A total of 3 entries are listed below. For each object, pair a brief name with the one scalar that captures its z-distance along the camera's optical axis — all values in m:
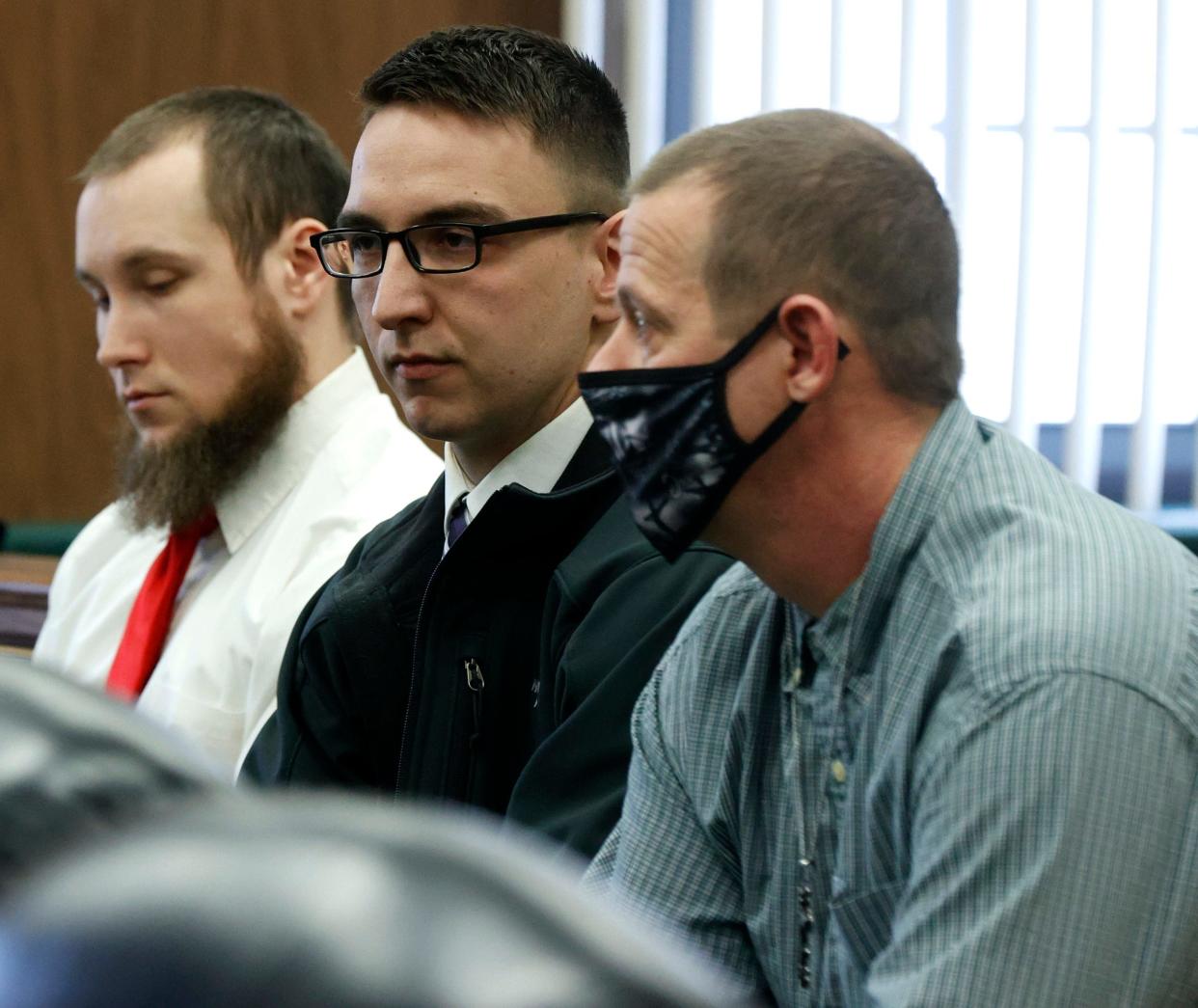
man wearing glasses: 3.86
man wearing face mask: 3.46
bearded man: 4.20
